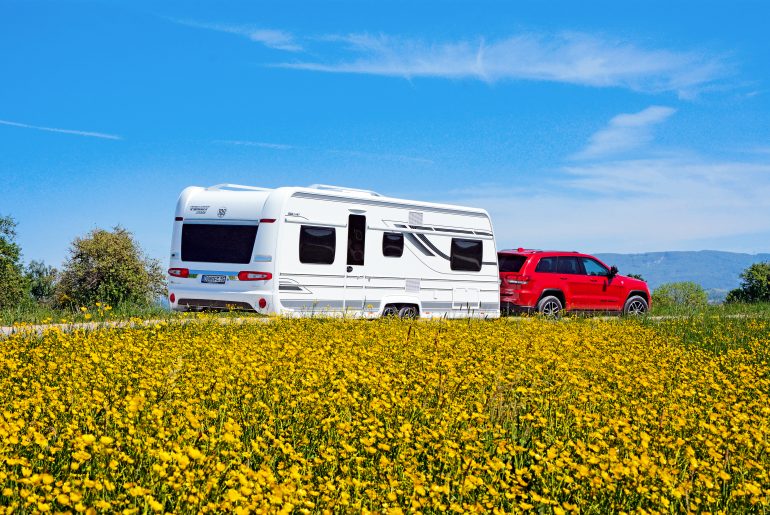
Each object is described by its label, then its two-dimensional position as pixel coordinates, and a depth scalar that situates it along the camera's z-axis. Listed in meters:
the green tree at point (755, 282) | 71.31
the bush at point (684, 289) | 107.35
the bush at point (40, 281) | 62.47
